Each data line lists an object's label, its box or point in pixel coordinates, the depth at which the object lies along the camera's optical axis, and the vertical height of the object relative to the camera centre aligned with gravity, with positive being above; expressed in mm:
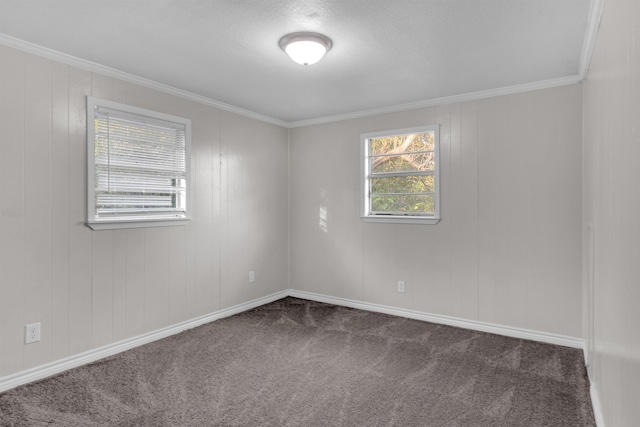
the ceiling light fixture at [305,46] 2504 +1139
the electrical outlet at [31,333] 2658 -830
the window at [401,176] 4086 +438
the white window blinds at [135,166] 3068 +430
